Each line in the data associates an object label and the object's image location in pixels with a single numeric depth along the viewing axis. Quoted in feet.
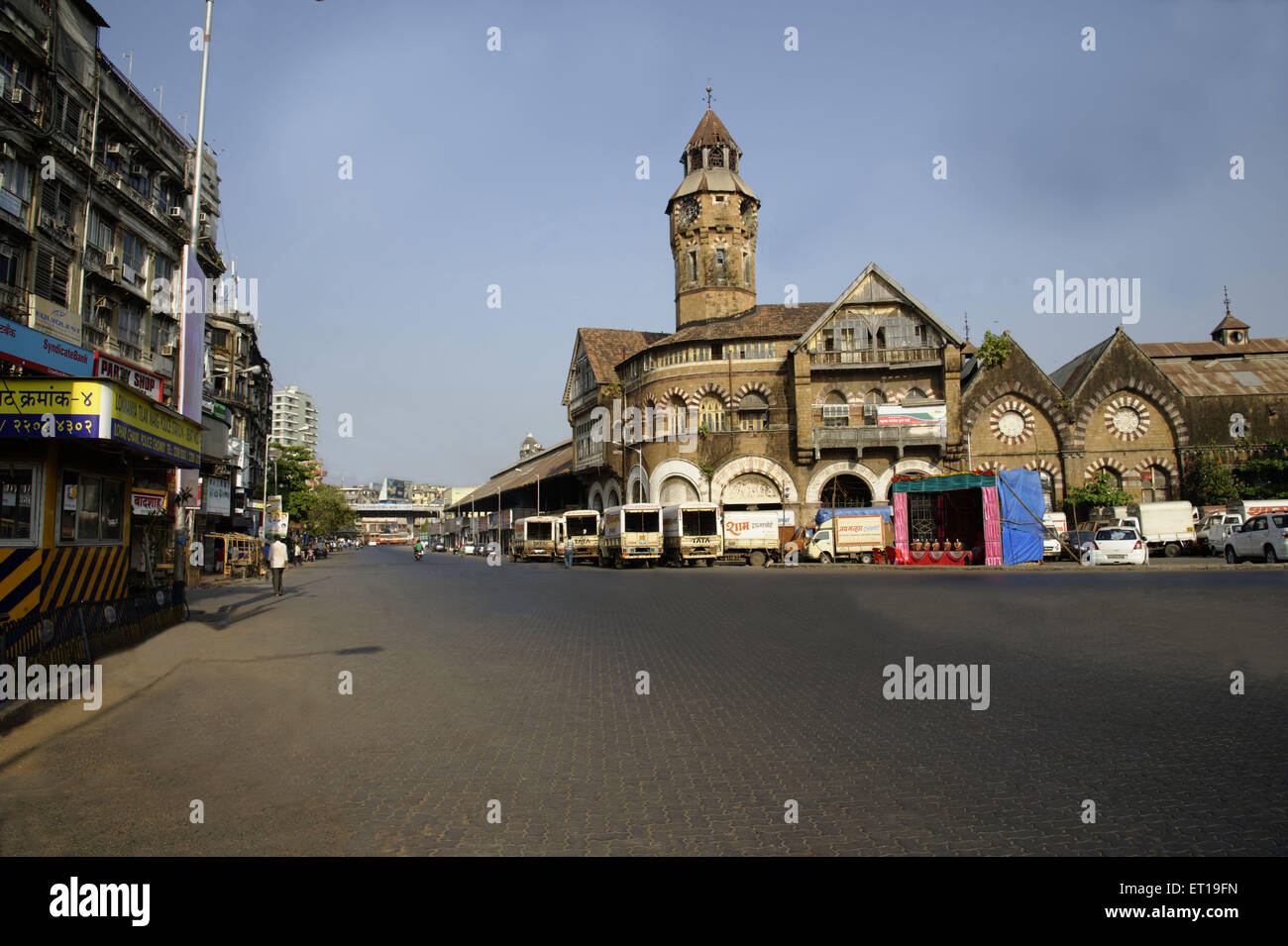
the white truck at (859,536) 127.95
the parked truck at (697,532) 131.85
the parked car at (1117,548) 101.04
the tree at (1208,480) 163.94
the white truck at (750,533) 137.49
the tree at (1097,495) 164.35
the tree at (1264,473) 165.78
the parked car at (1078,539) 108.90
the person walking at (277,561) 78.07
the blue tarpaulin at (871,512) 128.88
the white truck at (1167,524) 140.77
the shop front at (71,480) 34.60
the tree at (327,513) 294.35
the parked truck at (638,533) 134.10
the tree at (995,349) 171.83
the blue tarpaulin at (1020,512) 104.99
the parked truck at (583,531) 164.45
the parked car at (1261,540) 94.27
